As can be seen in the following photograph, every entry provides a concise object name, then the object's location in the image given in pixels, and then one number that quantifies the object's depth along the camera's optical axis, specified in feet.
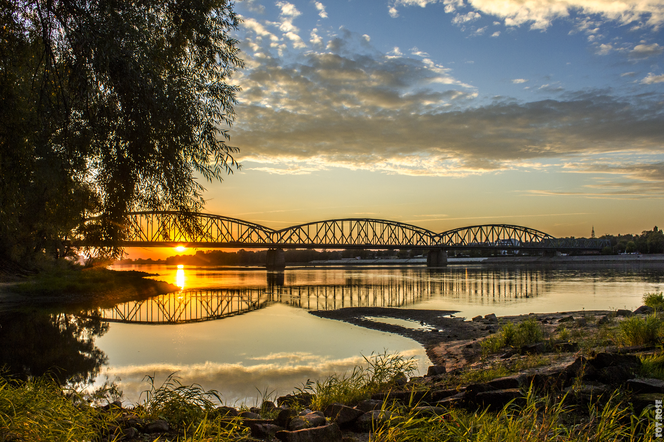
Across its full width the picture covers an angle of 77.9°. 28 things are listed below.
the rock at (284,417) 18.60
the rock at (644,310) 55.34
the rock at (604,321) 49.65
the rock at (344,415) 18.48
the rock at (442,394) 23.85
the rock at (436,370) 34.32
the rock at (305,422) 17.72
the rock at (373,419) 17.85
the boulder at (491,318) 66.74
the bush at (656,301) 56.61
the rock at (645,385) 18.83
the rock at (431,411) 18.59
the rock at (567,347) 33.81
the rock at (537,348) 35.17
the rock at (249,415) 21.49
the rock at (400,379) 30.58
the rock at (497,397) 19.66
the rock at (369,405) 21.67
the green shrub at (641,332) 31.12
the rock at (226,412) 20.32
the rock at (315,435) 15.84
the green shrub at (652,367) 22.37
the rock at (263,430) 17.46
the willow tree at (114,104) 23.40
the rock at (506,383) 21.07
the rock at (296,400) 26.75
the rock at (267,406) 24.79
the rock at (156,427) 18.53
